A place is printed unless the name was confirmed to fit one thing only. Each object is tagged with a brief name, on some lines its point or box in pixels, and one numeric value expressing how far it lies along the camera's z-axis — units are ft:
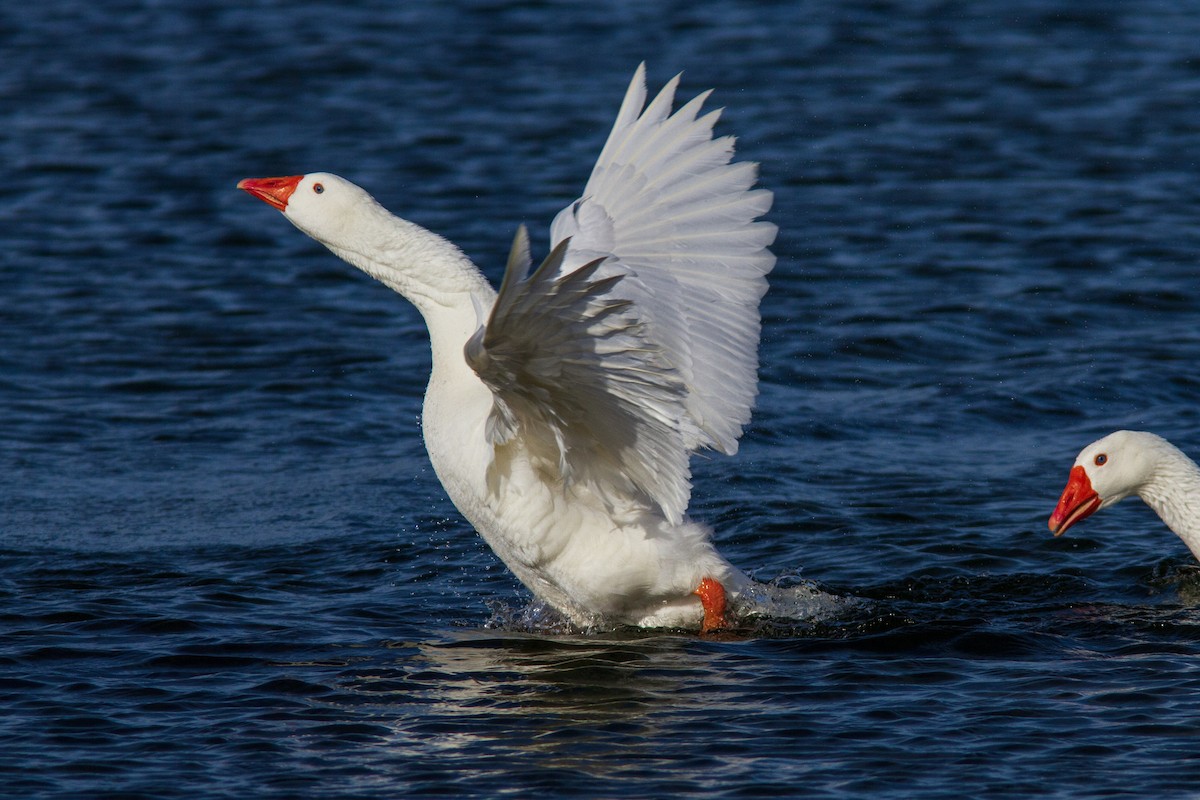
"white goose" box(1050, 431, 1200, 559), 58.54
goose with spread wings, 50.06
